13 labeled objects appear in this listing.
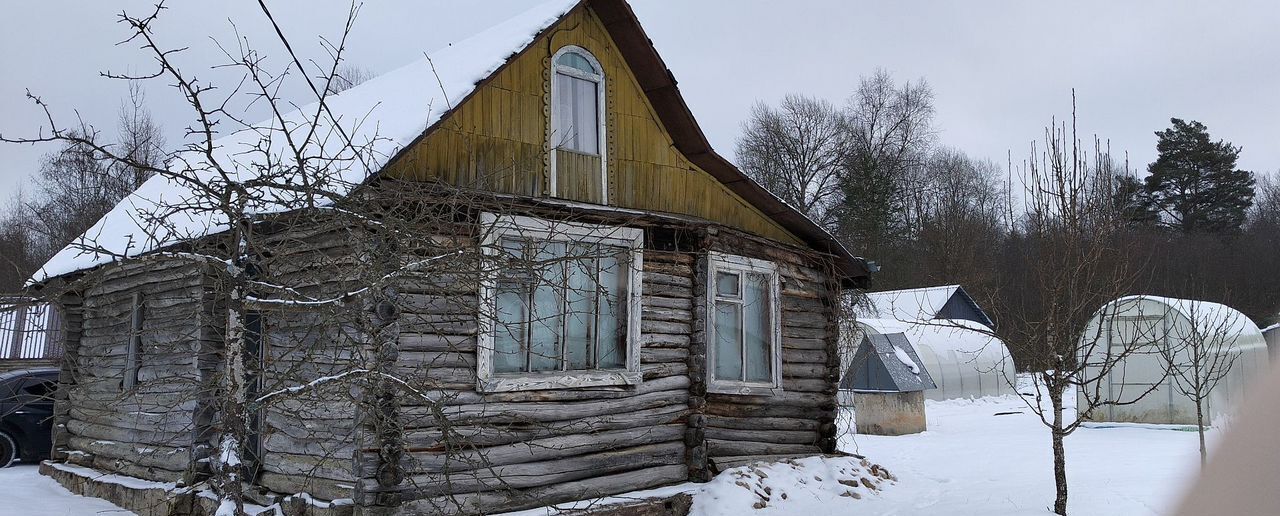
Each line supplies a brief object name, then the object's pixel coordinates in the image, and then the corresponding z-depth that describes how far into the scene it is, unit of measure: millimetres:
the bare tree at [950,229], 40719
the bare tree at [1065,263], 9977
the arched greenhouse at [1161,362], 19078
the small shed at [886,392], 19875
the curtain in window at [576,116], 10562
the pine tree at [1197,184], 46688
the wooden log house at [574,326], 8812
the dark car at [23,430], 15703
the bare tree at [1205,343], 18672
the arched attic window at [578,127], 10453
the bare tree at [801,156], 39531
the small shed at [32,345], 23672
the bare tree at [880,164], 39438
